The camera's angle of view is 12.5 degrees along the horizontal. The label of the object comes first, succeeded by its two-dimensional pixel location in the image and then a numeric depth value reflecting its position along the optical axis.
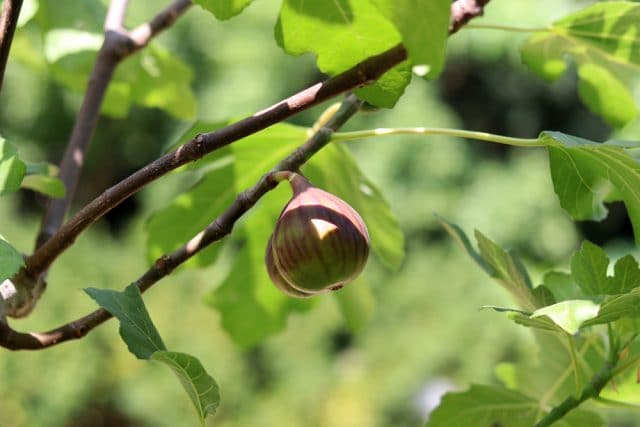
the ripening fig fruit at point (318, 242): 1.12
